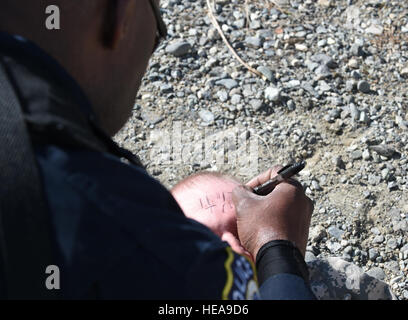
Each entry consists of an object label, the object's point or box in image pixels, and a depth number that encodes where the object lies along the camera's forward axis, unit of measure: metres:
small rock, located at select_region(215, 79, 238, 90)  3.36
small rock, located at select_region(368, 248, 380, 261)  2.69
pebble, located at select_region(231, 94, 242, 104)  3.29
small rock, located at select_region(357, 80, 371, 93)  3.30
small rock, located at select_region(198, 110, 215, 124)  3.24
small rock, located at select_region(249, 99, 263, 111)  3.25
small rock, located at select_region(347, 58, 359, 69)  3.41
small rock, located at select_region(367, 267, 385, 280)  2.61
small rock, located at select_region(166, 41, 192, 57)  3.55
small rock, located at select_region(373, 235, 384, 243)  2.72
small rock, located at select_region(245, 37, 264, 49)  3.57
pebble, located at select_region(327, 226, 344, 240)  2.75
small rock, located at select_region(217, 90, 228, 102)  3.32
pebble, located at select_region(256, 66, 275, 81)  3.37
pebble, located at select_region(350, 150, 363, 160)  3.01
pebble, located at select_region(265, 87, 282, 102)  3.25
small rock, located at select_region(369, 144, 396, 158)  3.01
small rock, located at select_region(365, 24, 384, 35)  3.61
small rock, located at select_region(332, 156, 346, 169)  2.98
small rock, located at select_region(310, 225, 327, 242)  2.75
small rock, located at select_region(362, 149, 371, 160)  2.99
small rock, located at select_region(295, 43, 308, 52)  3.53
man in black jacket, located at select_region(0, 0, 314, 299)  1.07
